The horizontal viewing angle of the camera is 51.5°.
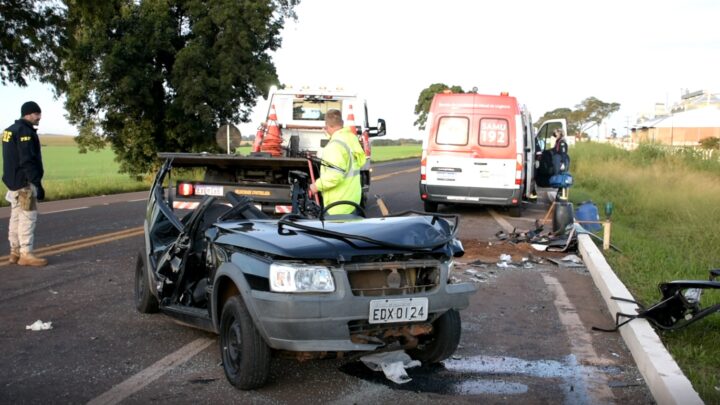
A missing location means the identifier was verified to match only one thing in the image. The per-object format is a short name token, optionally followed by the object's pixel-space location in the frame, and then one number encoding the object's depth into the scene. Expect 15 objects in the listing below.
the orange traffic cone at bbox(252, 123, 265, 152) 15.74
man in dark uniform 9.47
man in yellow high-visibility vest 7.04
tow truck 7.83
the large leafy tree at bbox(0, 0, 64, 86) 20.36
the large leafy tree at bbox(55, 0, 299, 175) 29.48
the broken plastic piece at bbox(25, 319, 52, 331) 6.49
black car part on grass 5.94
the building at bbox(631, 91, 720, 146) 81.06
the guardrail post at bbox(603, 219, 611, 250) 11.02
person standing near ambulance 18.77
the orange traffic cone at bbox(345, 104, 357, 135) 16.60
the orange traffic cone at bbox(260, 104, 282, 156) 15.08
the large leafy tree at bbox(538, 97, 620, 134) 93.12
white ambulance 15.91
